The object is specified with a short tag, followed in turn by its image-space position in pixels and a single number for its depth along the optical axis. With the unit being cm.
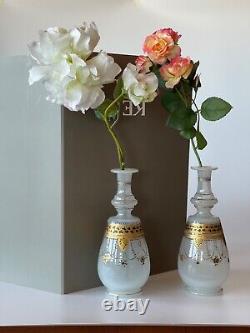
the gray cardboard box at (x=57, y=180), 102
